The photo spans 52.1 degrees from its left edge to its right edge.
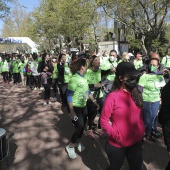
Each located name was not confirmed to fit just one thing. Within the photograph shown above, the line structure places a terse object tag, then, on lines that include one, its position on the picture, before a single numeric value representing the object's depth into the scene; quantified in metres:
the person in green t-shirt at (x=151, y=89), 3.26
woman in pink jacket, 1.91
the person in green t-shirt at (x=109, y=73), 4.34
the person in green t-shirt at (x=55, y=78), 6.33
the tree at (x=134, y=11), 10.45
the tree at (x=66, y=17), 18.02
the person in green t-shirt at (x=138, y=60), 6.68
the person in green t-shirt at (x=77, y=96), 3.08
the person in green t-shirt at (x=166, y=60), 7.02
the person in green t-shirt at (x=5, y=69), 10.67
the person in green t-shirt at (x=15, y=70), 10.41
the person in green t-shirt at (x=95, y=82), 3.98
